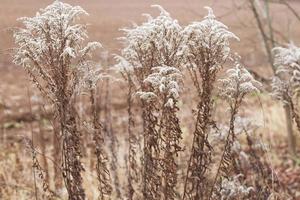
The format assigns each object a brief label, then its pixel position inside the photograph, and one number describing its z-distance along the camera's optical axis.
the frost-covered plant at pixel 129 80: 4.04
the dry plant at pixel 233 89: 3.59
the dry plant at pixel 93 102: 3.73
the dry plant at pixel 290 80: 4.02
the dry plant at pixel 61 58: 3.51
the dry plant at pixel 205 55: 3.49
